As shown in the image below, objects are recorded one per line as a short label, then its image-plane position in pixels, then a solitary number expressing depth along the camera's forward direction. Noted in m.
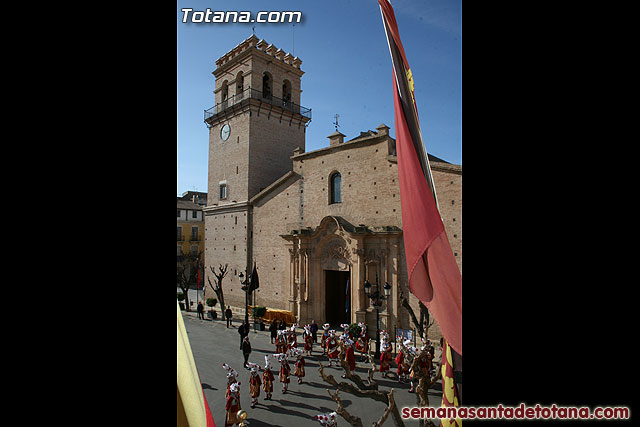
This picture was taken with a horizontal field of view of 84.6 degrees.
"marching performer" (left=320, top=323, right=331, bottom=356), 14.91
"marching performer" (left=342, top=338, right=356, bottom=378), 12.39
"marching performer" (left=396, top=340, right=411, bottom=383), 11.93
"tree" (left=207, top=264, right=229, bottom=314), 23.09
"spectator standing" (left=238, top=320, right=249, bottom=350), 14.13
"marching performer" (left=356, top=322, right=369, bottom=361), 14.42
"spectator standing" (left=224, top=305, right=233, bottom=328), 20.47
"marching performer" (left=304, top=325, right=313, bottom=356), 15.35
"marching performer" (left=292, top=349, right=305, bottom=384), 12.14
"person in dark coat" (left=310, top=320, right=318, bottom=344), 16.67
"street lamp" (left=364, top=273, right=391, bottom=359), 13.51
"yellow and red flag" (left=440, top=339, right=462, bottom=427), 4.32
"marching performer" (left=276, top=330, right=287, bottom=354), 14.16
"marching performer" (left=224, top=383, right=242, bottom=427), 8.54
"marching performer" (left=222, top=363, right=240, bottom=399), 9.07
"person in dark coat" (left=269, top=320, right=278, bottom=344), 16.94
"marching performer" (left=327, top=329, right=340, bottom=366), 14.17
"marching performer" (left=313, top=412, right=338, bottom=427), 6.99
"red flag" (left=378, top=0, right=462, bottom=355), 3.98
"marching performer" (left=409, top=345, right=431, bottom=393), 9.92
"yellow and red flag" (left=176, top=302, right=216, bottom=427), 2.41
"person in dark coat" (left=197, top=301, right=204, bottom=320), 23.97
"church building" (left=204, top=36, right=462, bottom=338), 17.84
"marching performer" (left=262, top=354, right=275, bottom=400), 10.71
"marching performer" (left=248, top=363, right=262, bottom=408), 10.13
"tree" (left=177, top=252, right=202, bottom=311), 36.58
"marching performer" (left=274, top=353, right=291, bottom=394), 11.23
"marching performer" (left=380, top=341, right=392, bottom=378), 12.70
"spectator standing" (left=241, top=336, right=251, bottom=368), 12.37
